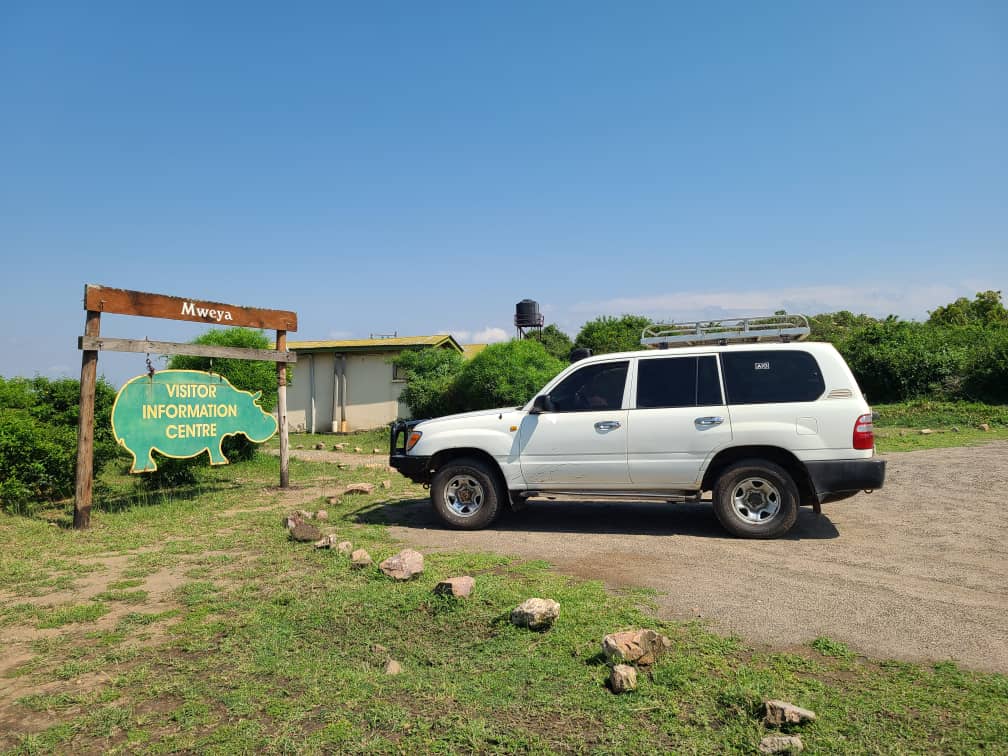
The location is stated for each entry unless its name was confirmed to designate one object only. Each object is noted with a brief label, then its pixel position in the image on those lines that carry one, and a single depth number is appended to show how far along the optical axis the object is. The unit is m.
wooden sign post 8.45
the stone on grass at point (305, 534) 7.29
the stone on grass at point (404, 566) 5.63
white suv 6.95
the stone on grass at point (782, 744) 3.05
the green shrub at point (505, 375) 19.36
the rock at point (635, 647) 3.84
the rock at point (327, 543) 6.80
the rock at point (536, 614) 4.43
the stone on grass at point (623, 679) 3.61
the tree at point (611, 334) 36.03
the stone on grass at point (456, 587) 5.00
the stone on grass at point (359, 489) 10.37
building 25.69
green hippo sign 9.45
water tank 51.28
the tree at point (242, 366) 13.98
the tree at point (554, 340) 48.50
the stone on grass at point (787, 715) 3.23
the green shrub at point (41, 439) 9.40
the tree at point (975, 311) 43.50
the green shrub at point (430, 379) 21.56
